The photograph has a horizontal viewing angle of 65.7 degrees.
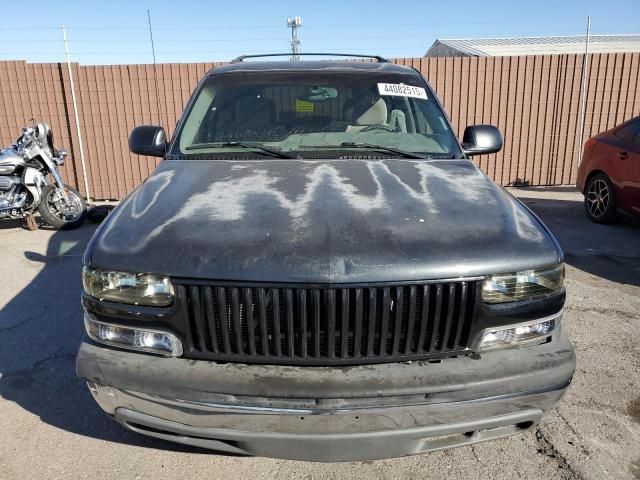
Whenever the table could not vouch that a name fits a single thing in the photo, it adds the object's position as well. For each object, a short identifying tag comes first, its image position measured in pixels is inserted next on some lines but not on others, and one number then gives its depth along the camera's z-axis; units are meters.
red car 6.38
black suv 1.89
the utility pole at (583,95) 9.17
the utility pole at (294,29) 25.02
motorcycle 6.73
